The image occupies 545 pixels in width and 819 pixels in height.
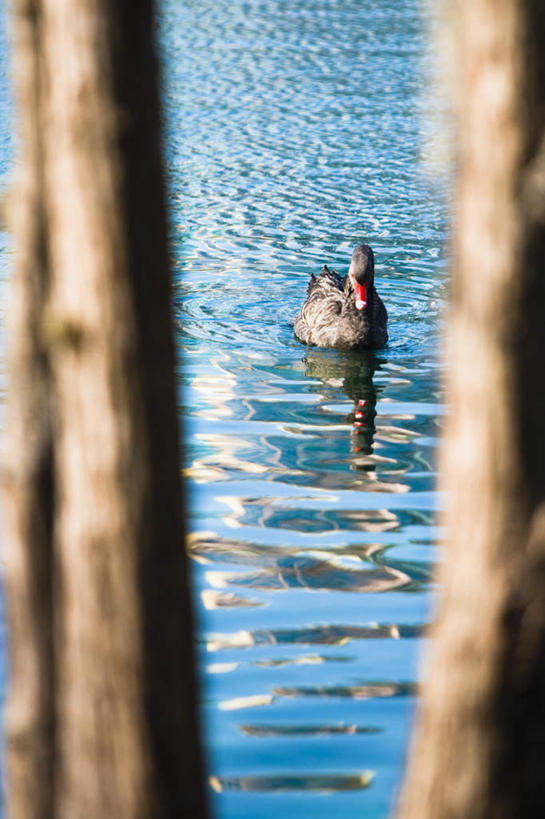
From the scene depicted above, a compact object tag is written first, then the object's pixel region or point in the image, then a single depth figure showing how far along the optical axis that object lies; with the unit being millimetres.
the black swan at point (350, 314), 24391
